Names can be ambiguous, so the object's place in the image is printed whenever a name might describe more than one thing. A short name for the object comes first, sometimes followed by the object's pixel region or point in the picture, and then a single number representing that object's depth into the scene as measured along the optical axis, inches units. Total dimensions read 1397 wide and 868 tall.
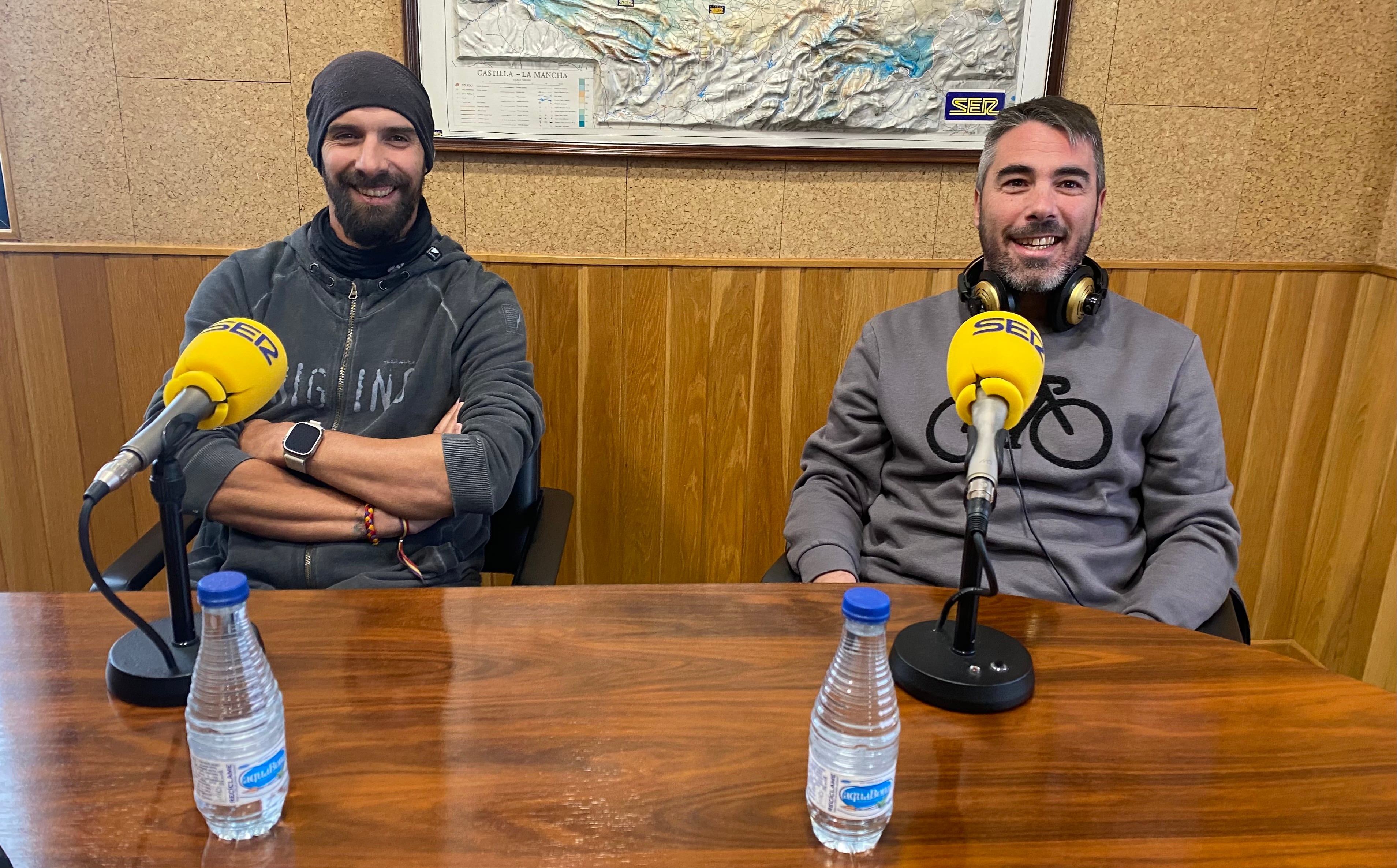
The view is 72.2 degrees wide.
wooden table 31.5
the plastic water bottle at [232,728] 30.5
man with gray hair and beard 62.4
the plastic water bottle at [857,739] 30.8
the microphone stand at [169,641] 35.9
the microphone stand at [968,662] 38.5
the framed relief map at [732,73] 85.0
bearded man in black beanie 60.6
